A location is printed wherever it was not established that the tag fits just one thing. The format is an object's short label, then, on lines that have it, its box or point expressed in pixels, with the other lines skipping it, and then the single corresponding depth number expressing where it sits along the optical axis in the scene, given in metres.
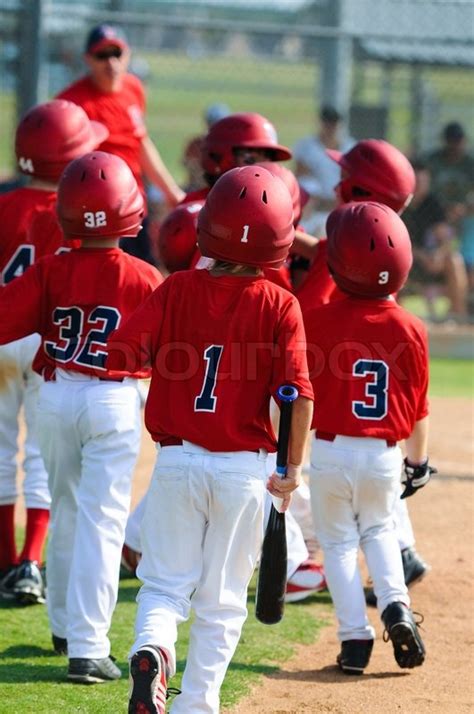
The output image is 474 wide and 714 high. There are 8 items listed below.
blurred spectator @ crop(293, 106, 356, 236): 22.75
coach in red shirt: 14.69
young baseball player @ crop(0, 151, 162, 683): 8.87
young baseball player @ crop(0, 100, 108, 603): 10.77
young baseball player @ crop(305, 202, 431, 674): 9.20
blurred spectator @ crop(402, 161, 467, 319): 24.73
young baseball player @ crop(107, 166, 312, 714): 7.63
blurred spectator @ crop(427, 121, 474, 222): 25.91
